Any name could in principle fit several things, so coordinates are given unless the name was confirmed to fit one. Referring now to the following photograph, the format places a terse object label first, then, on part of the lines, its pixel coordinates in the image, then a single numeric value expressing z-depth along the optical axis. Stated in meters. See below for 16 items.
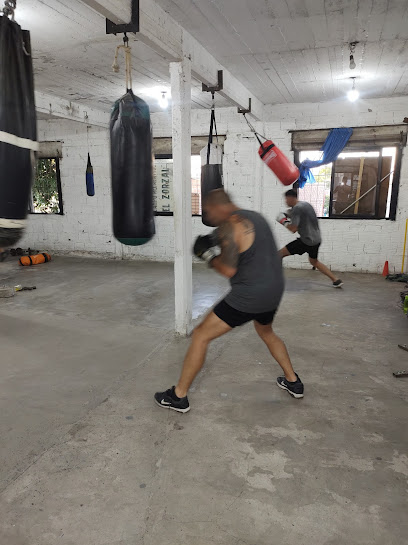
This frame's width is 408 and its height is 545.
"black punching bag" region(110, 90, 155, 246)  2.33
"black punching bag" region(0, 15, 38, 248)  1.45
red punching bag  4.88
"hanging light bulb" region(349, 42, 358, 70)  3.86
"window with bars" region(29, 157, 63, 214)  8.38
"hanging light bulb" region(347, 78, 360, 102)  5.37
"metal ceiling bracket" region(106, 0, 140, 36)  2.65
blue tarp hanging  6.30
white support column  3.47
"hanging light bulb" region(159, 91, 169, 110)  5.88
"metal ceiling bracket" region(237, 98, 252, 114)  5.60
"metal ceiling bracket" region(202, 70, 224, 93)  4.33
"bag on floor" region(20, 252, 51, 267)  7.35
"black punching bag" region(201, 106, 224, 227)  5.13
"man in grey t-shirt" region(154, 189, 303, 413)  2.17
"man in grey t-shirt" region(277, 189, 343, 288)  5.10
